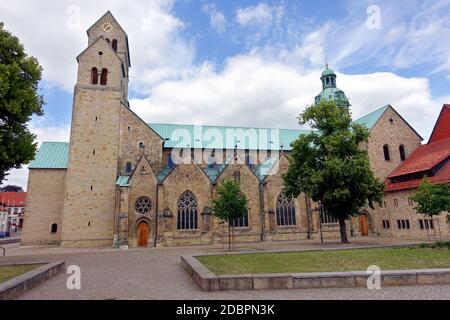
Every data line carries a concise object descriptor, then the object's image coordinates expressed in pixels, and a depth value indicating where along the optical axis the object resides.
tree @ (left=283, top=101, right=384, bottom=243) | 24.36
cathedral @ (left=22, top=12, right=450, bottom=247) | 30.98
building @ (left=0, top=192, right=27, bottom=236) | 79.38
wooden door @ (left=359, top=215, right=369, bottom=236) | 37.97
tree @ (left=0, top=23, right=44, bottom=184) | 17.44
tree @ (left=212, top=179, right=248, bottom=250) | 26.09
